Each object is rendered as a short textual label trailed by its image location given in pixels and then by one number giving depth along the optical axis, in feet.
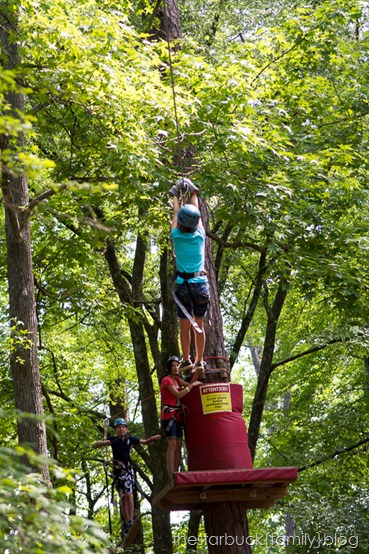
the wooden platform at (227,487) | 45.34
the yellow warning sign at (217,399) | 50.61
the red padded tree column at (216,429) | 50.14
